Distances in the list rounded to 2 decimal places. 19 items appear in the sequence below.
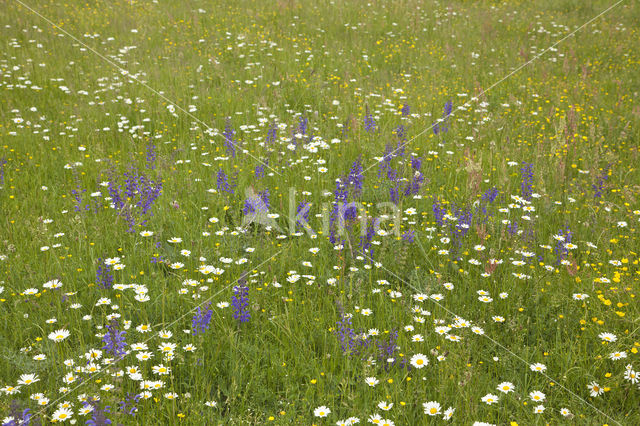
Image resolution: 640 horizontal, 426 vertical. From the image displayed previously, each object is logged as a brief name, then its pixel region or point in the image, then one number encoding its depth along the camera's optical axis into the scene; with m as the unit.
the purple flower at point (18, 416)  2.07
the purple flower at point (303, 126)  5.57
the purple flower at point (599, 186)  4.48
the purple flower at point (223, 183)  4.38
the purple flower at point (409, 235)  3.69
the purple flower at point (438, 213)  4.07
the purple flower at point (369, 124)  5.71
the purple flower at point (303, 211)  4.12
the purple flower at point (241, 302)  3.01
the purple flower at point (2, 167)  4.60
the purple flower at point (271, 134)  5.38
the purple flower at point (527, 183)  4.45
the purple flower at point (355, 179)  4.22
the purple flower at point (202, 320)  2.85
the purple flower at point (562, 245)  3.66
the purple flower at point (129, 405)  2.30
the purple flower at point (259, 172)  4.62
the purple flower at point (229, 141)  5.23
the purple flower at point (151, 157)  4.92
